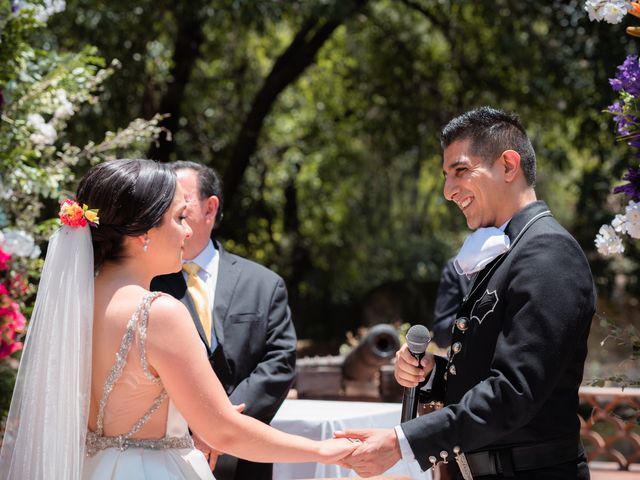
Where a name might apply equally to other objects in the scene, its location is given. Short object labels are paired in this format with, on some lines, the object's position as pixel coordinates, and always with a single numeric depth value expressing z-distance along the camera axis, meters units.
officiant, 4.12
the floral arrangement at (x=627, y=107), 3.11
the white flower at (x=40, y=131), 5.34
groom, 2.71
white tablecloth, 4.29
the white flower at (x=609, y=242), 3.30
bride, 2.87
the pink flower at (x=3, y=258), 4.77
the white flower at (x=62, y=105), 5.39
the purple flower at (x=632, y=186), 3.27
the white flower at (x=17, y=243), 4.92
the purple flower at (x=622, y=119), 3.17
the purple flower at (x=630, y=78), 3.17
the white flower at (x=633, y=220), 3.16
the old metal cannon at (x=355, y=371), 6.98
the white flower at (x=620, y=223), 3.21
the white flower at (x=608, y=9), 3.09
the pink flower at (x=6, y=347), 4.71
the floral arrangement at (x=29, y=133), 5.11
